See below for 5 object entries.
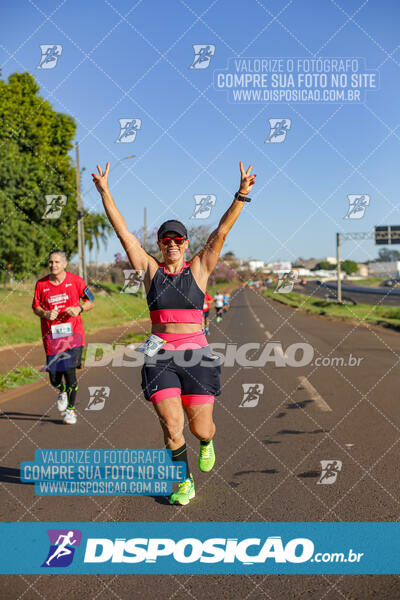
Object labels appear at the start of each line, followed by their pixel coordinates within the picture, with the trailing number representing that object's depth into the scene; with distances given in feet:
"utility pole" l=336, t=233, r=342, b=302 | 115.63
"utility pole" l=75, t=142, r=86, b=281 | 61.16
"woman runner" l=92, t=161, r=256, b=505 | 14.08
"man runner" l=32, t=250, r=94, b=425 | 22.59
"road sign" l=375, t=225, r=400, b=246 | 134.31
